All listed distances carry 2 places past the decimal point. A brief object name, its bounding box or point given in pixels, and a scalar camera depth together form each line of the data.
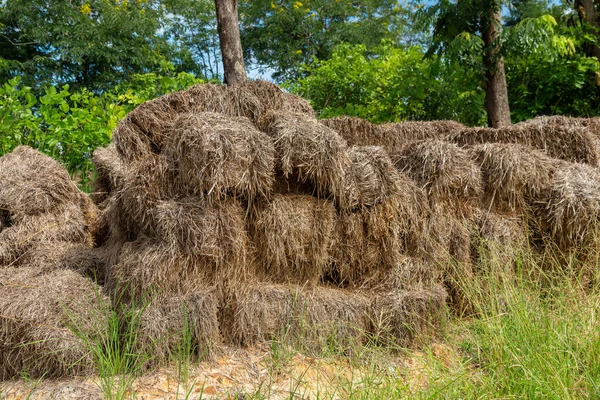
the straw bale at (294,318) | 3.29
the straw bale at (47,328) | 3.00
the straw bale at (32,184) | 4.27
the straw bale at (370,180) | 3.64
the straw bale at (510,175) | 4.00
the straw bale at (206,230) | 3.22
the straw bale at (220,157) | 3.19
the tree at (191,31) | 17.11
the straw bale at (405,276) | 3.65
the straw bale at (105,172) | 4.84
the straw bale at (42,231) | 4.12
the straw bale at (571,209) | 3.90
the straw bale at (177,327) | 3.03
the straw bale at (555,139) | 4.51
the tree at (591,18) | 9.37
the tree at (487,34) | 7.98
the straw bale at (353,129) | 5.12
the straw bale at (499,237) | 3.79
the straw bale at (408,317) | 3.38
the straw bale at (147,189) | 3.44
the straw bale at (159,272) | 3.18
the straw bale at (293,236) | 3.41
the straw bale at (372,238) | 3.67
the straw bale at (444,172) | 3.87
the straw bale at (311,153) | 3.41
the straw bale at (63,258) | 3.84
